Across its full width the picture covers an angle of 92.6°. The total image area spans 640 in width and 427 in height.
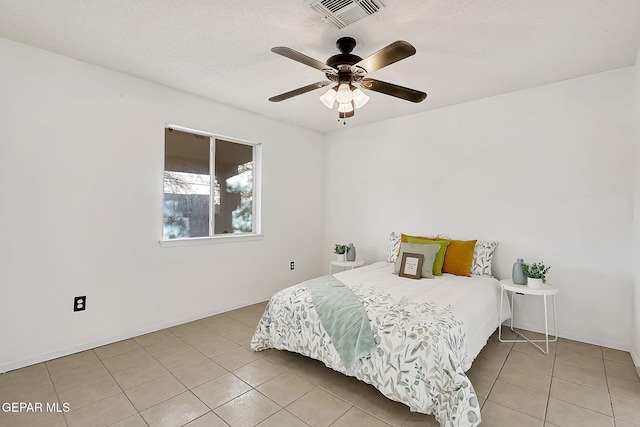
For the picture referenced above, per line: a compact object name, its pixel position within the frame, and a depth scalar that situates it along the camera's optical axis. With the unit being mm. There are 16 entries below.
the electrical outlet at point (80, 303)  2590
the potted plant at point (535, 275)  2648
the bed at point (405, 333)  1679
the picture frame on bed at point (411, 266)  2996
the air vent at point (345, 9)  1793
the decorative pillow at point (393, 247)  3735
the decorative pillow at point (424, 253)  3014
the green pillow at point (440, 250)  3109
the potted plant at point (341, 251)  4152
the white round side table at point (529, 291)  2570
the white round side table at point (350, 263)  3994
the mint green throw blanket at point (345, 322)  1954
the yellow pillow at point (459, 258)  3129
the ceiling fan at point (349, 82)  2037
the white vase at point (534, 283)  2646
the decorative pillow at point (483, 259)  3170
